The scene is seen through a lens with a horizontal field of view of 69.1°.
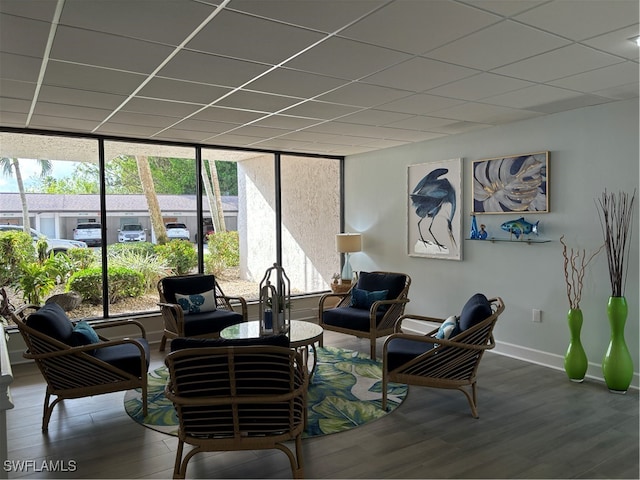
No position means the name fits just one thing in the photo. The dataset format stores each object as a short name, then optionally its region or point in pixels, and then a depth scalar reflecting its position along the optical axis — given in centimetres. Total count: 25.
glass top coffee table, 392
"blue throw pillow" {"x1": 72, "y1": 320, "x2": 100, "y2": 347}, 350
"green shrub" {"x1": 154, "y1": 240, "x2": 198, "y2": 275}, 629
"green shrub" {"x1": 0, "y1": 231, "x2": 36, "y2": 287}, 517
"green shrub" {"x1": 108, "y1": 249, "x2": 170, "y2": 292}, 590
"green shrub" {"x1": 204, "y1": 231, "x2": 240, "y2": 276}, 656
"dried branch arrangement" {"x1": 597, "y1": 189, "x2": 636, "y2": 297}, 400
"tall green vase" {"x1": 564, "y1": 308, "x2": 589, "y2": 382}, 421
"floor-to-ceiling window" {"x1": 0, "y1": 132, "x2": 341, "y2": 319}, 537
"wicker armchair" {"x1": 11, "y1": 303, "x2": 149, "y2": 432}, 324
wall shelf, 474
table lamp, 679
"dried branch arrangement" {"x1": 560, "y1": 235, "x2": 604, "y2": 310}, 441
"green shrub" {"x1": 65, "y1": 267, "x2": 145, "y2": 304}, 563
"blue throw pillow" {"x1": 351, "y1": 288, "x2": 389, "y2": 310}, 532
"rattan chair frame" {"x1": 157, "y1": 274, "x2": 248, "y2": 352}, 486
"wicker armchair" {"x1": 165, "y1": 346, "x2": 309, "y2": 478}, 245
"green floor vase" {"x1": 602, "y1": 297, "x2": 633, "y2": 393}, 392
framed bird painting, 561
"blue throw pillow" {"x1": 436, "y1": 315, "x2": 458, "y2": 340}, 369
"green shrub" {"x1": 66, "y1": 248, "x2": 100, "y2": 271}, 561
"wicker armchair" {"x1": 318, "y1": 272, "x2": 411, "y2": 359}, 491
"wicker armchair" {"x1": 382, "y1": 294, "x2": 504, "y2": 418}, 347
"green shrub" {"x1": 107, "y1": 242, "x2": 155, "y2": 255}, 584
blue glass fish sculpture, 477
